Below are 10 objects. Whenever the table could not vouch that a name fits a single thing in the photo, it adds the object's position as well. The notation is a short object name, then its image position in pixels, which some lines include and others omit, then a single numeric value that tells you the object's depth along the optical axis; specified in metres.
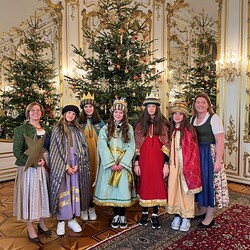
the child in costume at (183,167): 3.02
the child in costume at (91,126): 3.59
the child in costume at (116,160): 3.14
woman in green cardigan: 2.72
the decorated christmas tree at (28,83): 5.79
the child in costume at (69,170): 2.92
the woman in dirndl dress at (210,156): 3.09
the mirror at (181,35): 6.12
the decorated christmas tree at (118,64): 4.18
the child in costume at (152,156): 3.15
